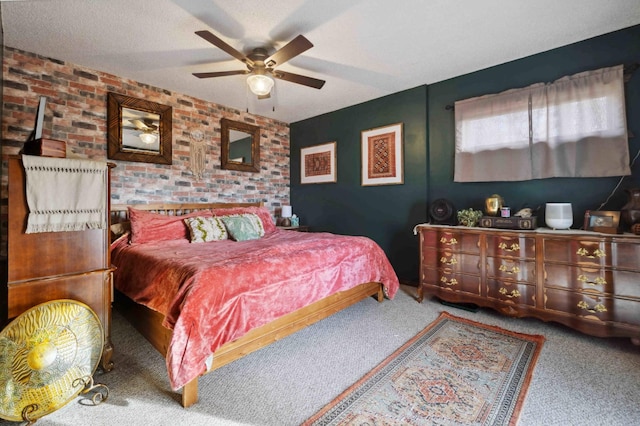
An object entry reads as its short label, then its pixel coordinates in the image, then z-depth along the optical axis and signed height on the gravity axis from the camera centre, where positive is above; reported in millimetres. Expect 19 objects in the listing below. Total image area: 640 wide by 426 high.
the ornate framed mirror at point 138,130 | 3398 +1151
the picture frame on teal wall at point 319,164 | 4848 +977
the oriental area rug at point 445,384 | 1519 -1093
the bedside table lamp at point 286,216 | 5145 +15
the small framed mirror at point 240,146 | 4480 +1219
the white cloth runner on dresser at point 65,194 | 1588 +150
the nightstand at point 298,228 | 4840 -201
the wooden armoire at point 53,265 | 1562 -294
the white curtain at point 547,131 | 2559 +895
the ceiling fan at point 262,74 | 2639 +1402
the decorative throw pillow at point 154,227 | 2969 -112
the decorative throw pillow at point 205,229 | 3150 -140
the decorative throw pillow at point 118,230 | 3186 -143
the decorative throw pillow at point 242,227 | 3307 -122
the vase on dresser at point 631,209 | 2242 +49
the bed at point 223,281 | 1689 -510
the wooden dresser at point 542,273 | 2158 -540
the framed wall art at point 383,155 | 4039 +930
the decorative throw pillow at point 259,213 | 3867 +58
